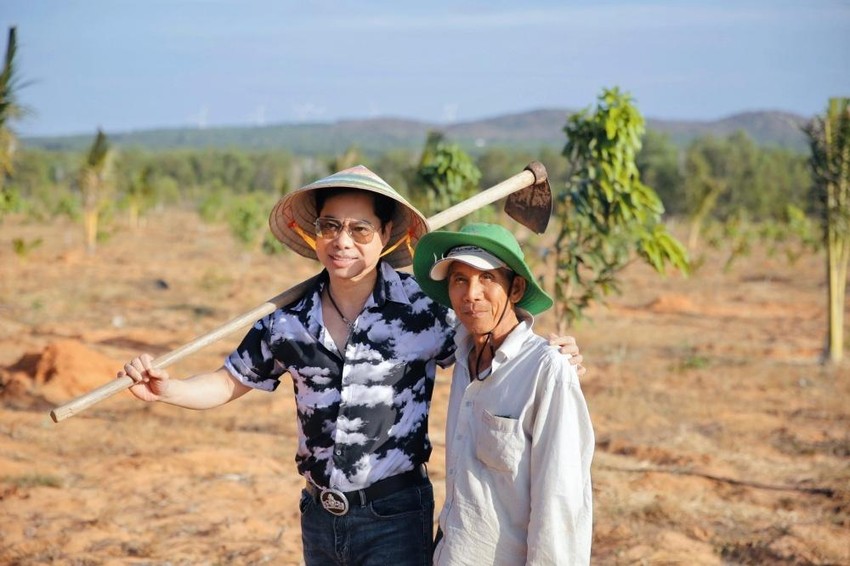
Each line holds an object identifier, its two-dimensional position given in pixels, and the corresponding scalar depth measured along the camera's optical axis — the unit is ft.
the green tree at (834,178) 30.91
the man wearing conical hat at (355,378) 7.22
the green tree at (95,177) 67.62
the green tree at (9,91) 20.57
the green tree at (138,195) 90.33
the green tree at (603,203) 18.26
